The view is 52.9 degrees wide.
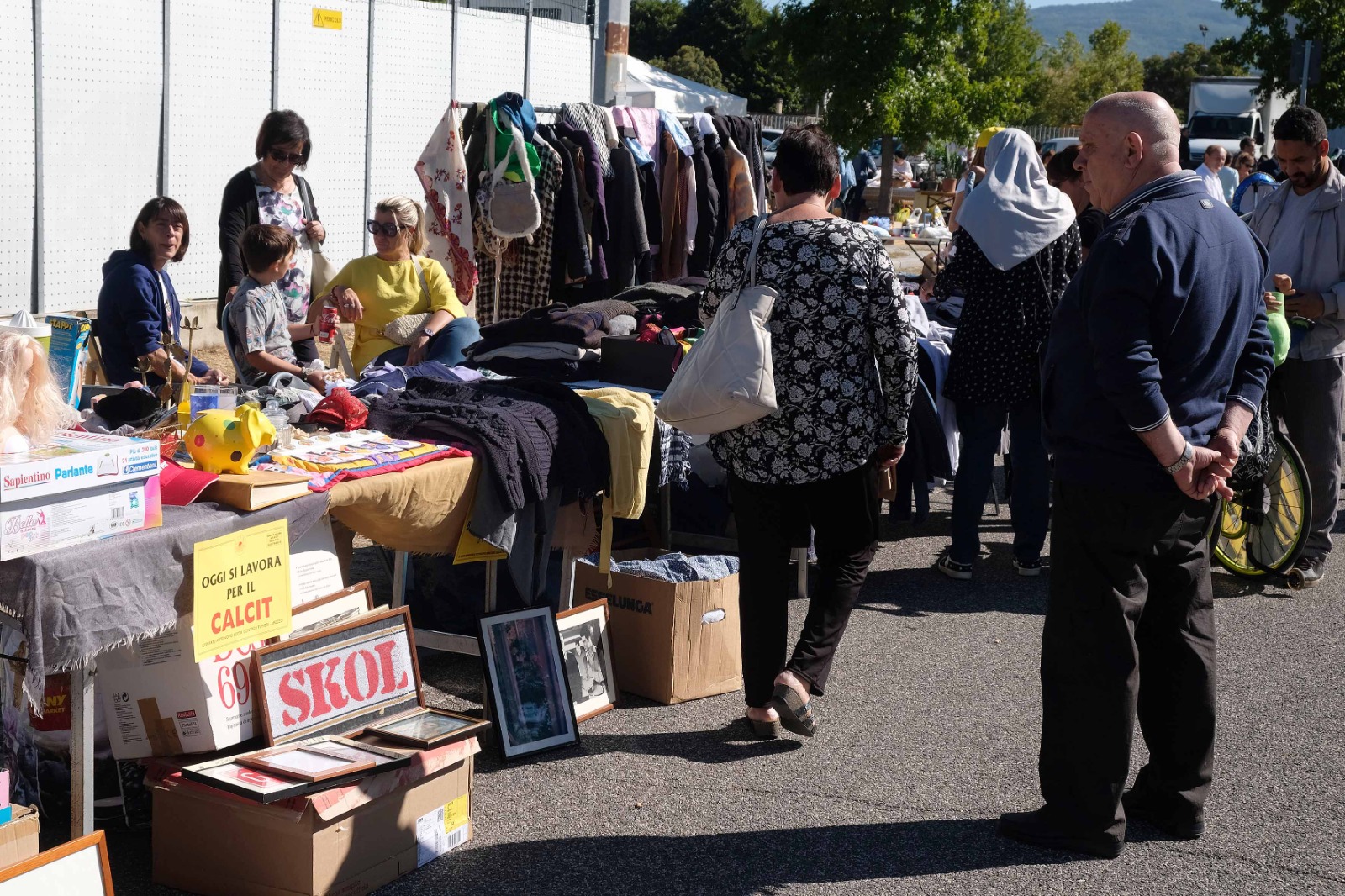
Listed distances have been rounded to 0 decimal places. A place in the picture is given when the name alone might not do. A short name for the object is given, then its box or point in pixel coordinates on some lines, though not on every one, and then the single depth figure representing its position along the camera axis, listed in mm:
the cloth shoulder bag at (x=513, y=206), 7148
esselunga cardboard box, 4434
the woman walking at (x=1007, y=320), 5555
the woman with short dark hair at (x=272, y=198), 6117
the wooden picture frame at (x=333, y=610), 3590
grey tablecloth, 2777
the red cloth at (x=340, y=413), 4008
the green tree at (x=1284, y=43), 30172
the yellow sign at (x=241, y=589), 3119
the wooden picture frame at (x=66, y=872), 2520
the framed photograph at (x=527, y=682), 3996
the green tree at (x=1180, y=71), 64812
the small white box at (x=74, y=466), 2729
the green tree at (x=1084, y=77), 54594
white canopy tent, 18828
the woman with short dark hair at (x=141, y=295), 5082
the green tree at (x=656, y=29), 60625
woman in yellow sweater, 5527
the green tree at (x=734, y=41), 50156
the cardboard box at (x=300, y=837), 3039
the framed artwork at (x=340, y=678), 3377
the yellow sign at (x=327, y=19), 11938
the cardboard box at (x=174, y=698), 3260
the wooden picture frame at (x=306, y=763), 3102
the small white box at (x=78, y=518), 2742
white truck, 33250
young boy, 4988
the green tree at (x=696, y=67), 50906
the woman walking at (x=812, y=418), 3896
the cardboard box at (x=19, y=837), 2781
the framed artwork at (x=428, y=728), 3387
